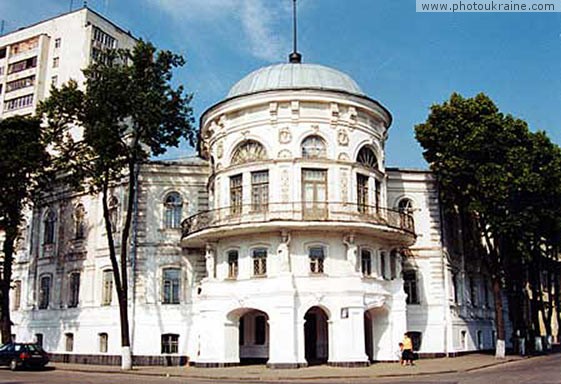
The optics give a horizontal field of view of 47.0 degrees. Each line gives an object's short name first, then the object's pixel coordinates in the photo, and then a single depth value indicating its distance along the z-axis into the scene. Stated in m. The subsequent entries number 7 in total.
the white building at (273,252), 28.66
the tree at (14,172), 34.19
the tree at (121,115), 29.33
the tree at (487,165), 32.16
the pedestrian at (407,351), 28.47
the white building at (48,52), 67.62
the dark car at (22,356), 28.93
